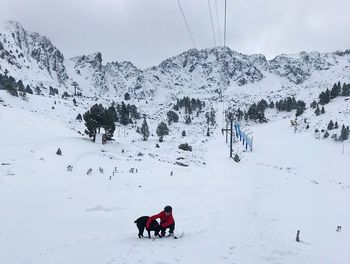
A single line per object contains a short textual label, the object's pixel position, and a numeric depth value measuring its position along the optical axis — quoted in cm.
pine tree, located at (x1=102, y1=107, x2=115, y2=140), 5134
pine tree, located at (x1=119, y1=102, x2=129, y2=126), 11839
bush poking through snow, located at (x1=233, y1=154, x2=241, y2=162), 5469
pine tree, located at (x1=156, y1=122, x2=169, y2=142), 8525
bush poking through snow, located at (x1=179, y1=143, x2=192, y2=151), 6436
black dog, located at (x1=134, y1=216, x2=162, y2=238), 1348
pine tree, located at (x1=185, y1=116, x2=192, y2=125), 13975
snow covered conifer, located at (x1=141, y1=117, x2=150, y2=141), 8055
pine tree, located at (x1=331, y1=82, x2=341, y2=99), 12531
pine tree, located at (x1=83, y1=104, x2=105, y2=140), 5084
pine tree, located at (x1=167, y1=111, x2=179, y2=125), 13950
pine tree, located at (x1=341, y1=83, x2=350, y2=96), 12214
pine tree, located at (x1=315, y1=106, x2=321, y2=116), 10425
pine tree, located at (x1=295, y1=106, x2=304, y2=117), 11740
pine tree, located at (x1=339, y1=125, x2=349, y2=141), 7388
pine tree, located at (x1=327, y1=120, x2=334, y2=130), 8409
